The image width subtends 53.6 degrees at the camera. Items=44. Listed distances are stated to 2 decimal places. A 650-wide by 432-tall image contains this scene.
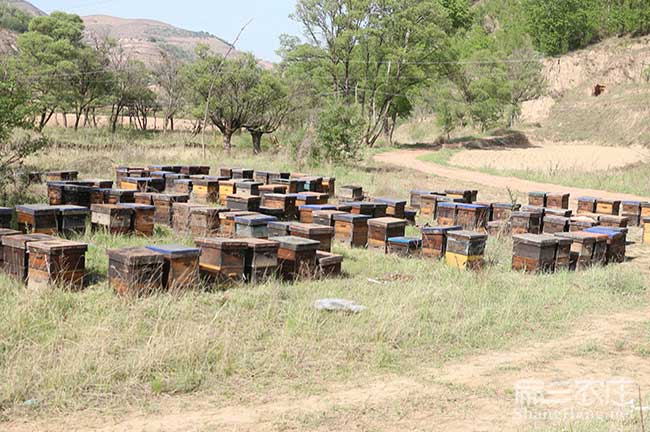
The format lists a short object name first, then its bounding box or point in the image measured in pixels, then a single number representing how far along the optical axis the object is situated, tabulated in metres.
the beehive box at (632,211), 13.90
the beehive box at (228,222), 8.55
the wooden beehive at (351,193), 13.04
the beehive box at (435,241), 8.88
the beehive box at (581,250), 9.07
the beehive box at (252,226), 8.23
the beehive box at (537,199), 13.96
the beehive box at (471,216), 11.05
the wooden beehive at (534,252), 8.43
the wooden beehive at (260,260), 6.81
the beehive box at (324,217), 9.68
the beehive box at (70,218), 7.83
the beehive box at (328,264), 7.49
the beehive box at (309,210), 10.09
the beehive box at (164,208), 9.86
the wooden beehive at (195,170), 14.94
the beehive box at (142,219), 8.70
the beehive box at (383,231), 9.23
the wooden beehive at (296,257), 7.21
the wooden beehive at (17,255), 6.19
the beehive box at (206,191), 12.31
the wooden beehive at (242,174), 14.24
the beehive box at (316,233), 8.06
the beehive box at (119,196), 10.09
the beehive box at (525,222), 10.89
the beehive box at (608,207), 13.39
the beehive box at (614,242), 9.68
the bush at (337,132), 20.33
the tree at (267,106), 25.33
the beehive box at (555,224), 10.37
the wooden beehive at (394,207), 11.27
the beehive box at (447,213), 11.26
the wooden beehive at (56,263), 5.99
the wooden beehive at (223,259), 6.62
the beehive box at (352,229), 9.40
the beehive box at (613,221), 11.26
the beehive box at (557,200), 13.76
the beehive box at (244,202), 10.30
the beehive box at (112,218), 8.48
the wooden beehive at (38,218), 7.61
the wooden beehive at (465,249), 8.34
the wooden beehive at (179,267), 6.11
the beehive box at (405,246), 9.01
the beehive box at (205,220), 8.85
